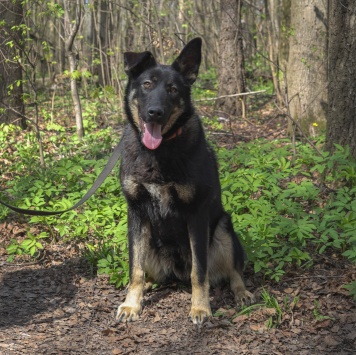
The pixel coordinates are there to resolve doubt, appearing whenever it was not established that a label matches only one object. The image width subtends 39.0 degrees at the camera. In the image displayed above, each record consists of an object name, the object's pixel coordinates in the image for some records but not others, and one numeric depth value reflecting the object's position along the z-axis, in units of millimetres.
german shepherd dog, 4023
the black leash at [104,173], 4079
